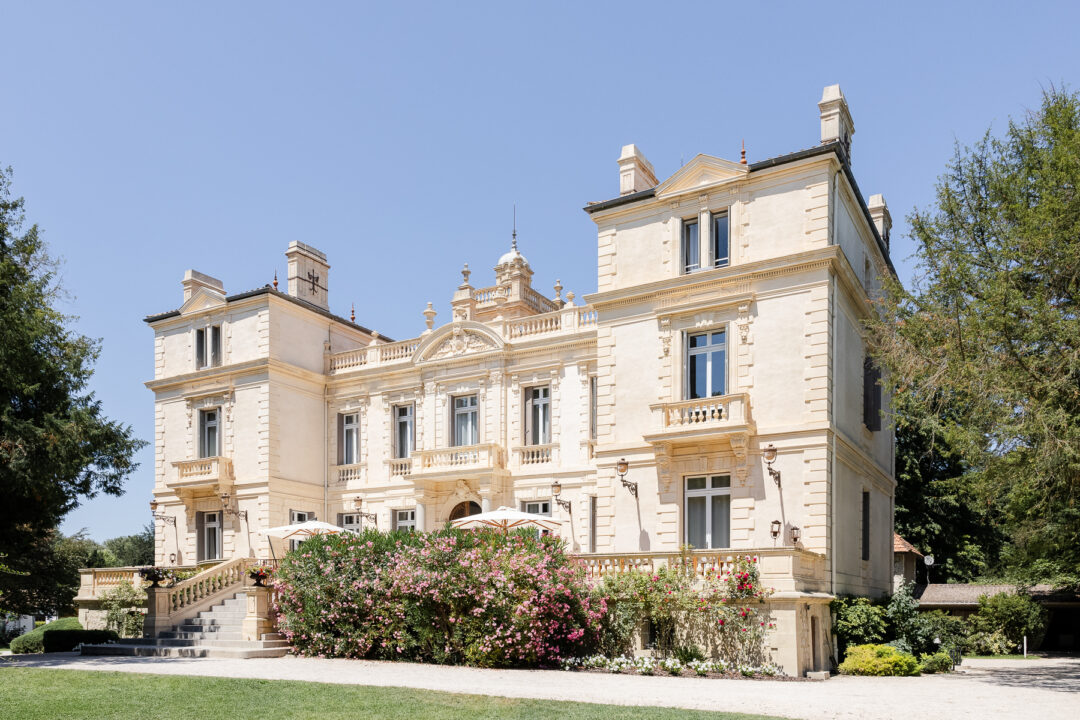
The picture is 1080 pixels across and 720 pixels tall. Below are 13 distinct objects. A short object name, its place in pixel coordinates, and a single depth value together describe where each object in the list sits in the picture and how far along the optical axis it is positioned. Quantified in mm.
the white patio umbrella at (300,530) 24578
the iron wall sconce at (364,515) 28339
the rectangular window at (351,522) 28772
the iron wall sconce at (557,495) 24906
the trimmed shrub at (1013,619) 28312
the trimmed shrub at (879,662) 18297
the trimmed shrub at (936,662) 19158
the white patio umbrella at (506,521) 22375
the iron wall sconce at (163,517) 30186
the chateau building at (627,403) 20125
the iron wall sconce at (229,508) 28438
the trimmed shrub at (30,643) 22875
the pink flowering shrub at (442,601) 17688
